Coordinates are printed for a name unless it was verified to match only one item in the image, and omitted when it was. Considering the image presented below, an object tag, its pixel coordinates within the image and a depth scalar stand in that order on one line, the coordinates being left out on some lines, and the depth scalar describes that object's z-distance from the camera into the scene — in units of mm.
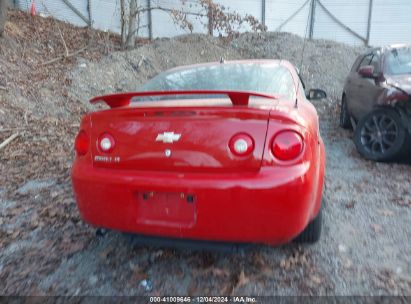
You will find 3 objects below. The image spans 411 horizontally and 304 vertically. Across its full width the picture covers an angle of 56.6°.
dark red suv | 5000
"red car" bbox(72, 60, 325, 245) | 2281
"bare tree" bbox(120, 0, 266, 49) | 11078
